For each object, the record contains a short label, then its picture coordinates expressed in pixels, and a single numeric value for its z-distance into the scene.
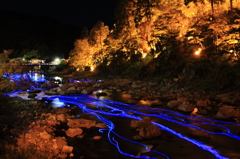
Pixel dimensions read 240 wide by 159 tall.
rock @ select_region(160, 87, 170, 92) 17.18
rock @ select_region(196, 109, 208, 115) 10.60
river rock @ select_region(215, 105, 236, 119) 9.71
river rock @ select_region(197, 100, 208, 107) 11.93
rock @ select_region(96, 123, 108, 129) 9.09
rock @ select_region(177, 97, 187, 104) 12.48
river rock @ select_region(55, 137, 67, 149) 6.71
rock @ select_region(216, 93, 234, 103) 12.67
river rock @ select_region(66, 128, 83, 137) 8.04
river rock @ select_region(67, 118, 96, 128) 8.99
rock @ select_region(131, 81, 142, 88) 20.27
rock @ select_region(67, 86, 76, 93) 19.76
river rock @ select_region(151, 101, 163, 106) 12.94
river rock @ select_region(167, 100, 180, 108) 12.12
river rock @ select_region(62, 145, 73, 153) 6.48
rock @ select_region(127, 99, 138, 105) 13.86
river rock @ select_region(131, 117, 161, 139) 7.69
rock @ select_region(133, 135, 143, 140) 7.59
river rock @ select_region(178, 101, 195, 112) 11.17
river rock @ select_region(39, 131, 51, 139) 7.19
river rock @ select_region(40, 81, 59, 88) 24.50
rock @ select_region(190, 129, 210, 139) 7.75
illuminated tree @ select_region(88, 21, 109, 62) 37.16
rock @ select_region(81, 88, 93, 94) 19.37
